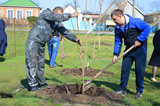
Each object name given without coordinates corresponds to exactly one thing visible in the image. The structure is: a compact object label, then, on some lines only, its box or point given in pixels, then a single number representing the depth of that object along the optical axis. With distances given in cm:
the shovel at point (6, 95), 489
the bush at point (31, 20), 3878
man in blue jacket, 498
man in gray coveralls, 521
